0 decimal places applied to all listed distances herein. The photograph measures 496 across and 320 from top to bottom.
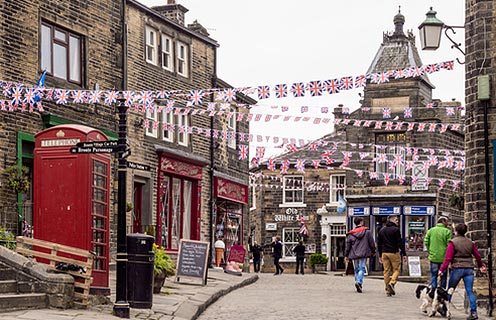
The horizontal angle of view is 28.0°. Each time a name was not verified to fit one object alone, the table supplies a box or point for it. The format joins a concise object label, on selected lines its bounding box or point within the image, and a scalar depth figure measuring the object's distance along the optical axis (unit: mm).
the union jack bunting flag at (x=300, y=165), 41309
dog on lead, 16516
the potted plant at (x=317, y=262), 53625
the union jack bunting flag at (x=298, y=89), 20625
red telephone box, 15773
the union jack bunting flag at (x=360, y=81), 19953
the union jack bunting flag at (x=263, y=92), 20828
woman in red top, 16359
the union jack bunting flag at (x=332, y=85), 20547
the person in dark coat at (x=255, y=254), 46844
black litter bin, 16203
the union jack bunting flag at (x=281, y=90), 20688
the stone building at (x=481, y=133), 19031
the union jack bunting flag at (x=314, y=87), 20609
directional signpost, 15023
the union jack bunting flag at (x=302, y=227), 57219
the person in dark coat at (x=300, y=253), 43062
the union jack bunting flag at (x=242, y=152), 37594
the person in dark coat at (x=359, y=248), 22609
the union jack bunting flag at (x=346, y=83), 20270
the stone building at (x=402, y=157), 50656
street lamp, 19297
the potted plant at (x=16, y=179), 22672
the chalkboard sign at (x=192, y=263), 22219
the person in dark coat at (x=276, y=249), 42012
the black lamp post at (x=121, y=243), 15022
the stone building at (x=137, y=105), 23359
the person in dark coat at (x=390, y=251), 21859
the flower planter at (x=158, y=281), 19234
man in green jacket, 18781
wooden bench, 15422
